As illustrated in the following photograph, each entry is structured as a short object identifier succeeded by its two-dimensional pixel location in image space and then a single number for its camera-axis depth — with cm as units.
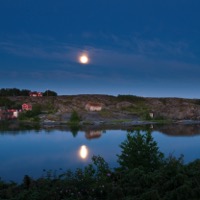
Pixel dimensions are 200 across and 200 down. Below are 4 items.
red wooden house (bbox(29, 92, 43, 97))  15425
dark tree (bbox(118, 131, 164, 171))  1341
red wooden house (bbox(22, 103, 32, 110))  11474
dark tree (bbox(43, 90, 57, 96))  15550
